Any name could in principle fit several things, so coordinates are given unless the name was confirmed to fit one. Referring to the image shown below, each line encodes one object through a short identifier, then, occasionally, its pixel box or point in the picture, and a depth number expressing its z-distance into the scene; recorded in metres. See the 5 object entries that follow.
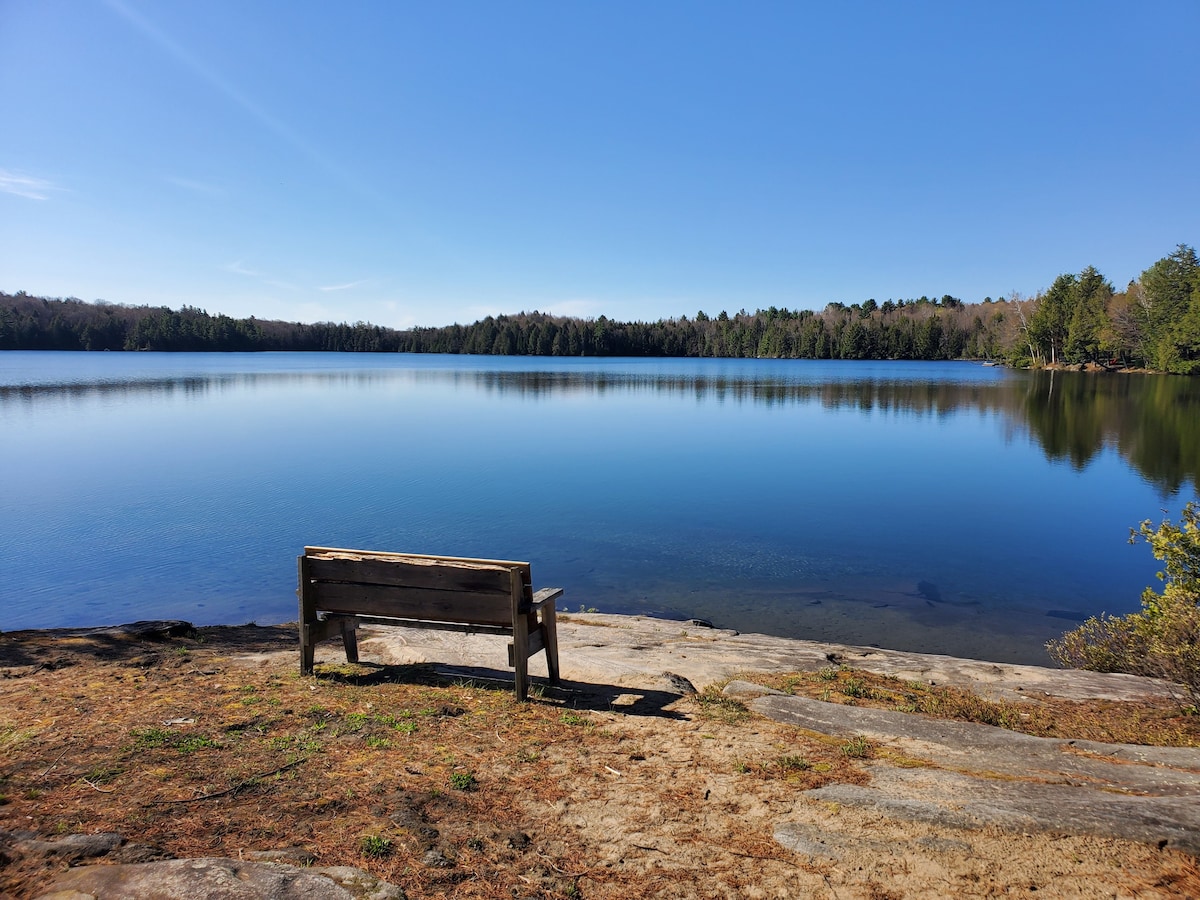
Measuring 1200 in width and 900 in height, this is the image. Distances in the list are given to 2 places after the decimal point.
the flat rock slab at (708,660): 7.40
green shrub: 7.24
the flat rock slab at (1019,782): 3.99
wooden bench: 6.33
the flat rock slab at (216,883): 3.30
